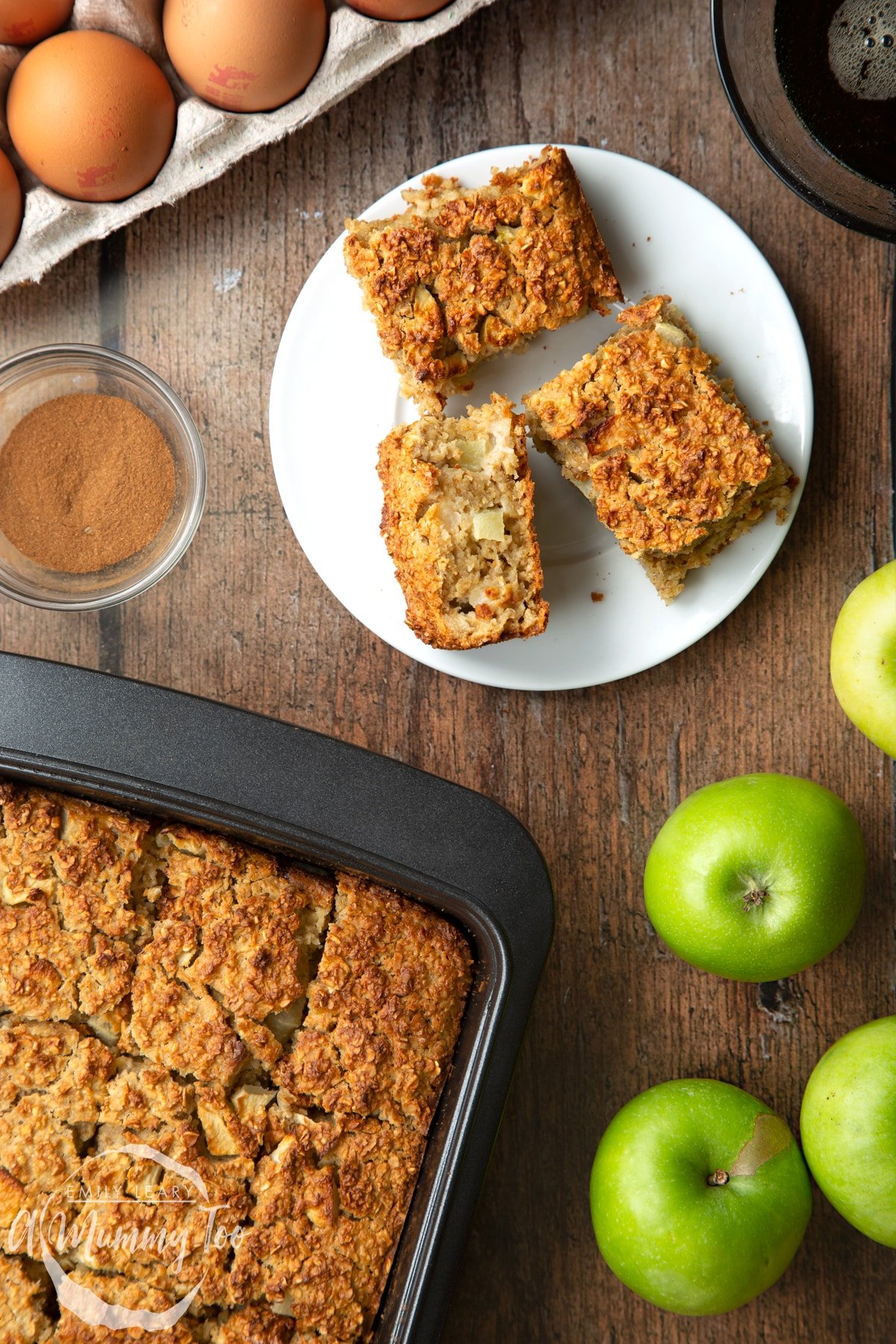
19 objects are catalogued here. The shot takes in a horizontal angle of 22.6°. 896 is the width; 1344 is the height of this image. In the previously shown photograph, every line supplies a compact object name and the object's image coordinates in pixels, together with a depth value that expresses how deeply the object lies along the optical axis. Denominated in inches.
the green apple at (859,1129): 26.8
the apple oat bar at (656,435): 27.7
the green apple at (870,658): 27.4
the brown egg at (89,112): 27.5
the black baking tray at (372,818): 25.7
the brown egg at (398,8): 27.6
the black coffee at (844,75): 27.7
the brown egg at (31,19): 27.9
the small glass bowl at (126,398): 28.6
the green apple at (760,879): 27.2
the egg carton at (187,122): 27.9
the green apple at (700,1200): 26.7
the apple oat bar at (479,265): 27.8
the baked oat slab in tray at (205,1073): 25.6
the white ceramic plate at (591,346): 28.3
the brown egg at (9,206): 28.0
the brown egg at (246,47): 27.4
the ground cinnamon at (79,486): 28.5
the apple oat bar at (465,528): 27.6
